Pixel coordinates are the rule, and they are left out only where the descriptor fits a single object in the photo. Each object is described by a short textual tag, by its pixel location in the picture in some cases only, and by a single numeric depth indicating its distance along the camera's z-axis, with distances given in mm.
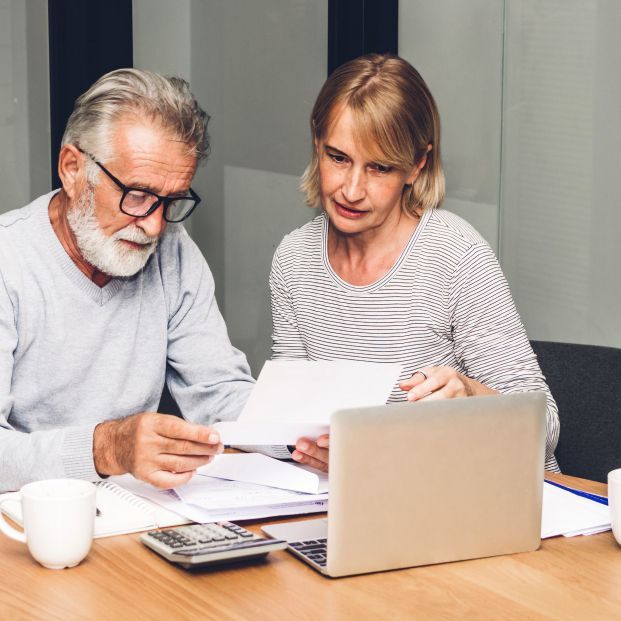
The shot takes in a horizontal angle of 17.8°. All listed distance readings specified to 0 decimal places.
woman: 3050
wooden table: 2132
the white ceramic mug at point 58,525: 2216
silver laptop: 2206
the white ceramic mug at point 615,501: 2319
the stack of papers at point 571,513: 2388
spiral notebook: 2359
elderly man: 2765
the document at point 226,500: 2412
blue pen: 2513
